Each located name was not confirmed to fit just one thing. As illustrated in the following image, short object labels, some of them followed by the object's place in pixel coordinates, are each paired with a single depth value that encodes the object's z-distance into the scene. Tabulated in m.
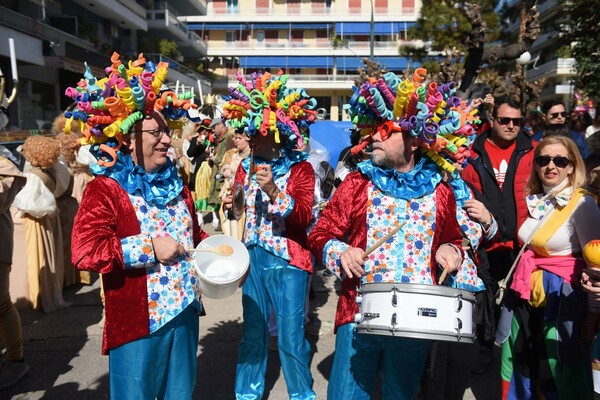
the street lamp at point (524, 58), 12.38
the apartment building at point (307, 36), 53.06
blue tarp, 7.48
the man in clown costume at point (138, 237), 2.68
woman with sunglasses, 3.21
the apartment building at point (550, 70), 39.71
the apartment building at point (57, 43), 18.61
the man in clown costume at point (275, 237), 3.74
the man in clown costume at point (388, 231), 2.85
